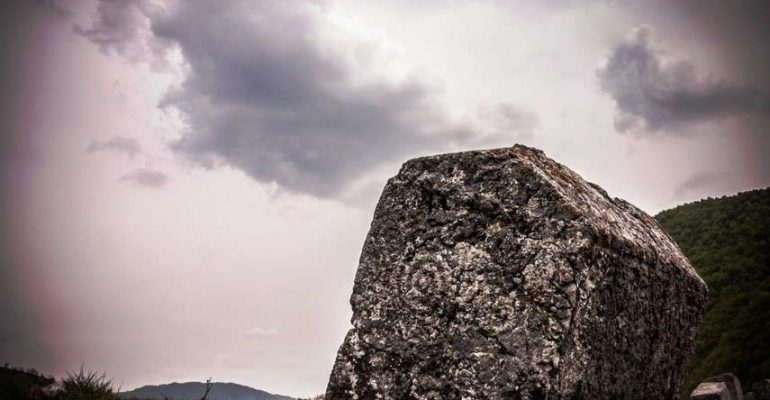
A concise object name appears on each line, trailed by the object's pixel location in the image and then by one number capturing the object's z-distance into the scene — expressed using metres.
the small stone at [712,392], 9.80
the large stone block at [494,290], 4.45
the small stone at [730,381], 11.81
